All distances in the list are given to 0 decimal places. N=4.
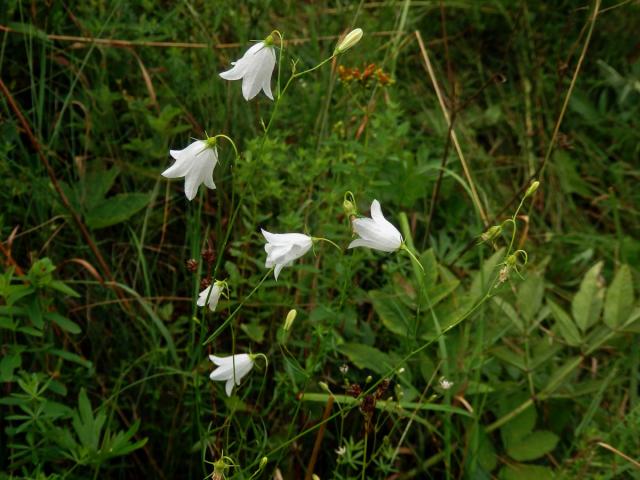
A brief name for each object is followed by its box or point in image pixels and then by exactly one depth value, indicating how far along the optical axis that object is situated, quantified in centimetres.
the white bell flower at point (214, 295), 27
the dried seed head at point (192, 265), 29
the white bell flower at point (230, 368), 29
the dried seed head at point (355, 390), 29
